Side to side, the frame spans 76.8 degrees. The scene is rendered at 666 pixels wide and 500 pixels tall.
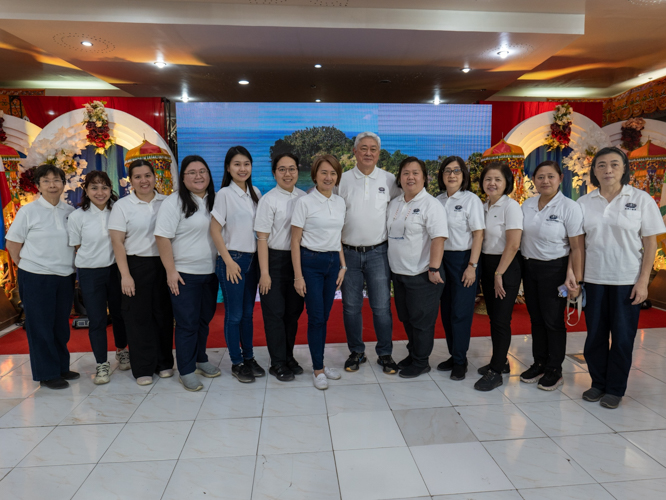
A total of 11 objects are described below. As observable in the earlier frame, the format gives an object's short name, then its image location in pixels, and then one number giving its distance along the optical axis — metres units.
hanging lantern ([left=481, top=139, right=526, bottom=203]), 4.89
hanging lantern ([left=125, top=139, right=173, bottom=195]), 4.69
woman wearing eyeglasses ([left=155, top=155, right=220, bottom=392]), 2.79
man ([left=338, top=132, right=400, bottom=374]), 3.00
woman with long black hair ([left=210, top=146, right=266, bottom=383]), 2.83
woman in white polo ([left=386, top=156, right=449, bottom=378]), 2.84
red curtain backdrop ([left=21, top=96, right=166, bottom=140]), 5.46
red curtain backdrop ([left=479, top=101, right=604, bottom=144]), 5.96
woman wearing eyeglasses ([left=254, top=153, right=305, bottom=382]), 2.82
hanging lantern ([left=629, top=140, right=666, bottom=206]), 5.35
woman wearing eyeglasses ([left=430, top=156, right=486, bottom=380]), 2.88
